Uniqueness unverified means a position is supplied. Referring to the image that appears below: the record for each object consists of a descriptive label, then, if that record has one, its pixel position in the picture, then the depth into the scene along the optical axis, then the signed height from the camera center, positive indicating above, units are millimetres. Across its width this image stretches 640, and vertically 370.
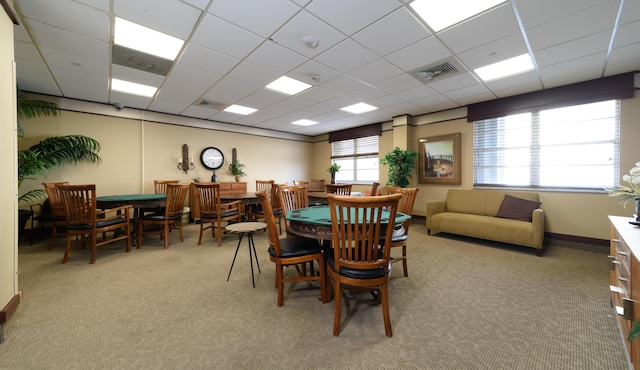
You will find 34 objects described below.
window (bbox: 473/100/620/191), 3684 +601
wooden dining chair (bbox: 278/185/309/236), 3225 -180
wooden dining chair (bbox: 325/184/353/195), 4637 -118
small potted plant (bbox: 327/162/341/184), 6863 +382
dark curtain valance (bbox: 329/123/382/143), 6730 +1544
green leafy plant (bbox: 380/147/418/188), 5617 +426
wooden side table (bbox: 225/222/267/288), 2387 -457
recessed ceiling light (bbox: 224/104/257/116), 5199 +1682
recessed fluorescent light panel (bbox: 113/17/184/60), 2465 +1633
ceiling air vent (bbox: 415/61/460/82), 3289 +1630
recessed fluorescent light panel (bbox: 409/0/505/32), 2090 +1594
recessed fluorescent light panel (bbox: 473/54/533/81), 3129 +1623
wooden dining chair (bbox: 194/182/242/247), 3970 -365
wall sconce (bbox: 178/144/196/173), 6000 +609
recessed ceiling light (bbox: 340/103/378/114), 5105 +1682
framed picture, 5246 +535
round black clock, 6336 +710
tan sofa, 3536 -630
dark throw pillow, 3994 -449
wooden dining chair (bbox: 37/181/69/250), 3521 -382
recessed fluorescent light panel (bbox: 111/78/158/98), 3924 +1683
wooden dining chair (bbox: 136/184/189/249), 3736 -491
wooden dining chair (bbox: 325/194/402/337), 1613 -553
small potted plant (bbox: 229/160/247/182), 6660 +411
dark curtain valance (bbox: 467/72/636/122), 3451 +1427
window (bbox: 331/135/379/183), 7031 +783
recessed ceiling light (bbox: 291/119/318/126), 6320 +1689
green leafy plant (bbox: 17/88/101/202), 3648 +629
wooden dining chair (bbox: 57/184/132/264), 2968 -371
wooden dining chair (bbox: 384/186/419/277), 2470 -308
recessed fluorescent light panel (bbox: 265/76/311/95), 3799 +1655
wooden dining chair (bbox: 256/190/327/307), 2039 -613
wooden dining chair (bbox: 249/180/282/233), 4332 -511
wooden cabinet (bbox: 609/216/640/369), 1218 -598
